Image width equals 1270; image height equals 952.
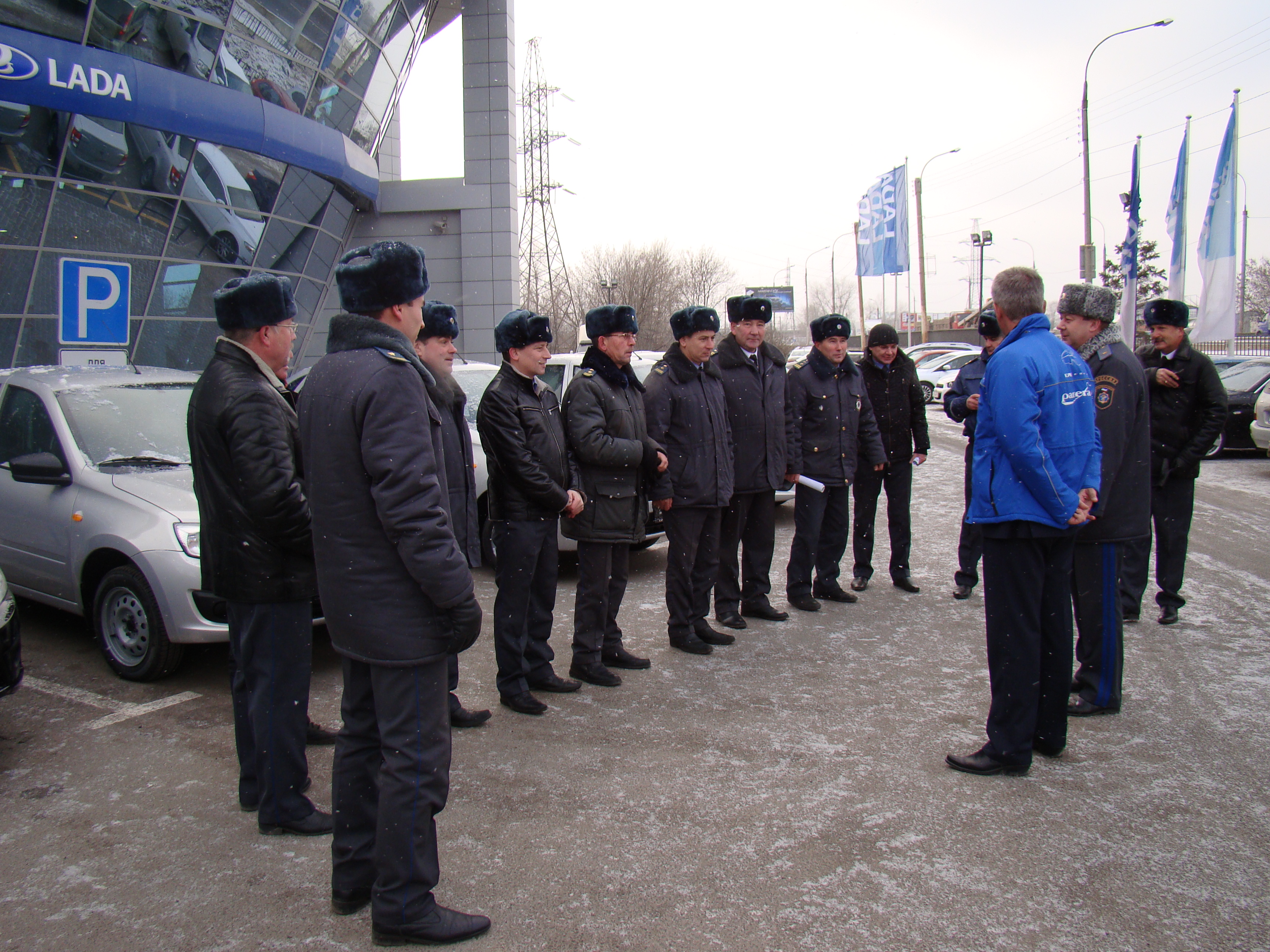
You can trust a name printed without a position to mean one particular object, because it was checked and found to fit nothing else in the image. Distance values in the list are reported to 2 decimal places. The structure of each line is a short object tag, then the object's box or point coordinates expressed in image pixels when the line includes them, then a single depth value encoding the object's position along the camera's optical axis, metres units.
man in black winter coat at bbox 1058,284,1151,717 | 4.46
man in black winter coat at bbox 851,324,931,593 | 6.98
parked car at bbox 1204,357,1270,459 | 14.27
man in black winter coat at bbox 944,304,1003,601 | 6.57
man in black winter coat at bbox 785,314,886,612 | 6.58
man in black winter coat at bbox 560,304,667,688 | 4.94
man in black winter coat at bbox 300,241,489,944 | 2.50
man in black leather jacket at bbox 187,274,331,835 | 3.34
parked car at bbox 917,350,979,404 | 29.39
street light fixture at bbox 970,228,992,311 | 62.56
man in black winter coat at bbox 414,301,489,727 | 4.37
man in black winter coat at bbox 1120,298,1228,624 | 5.95
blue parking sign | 8.97
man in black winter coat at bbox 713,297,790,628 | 6.11
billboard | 81.75
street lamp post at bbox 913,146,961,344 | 36.22
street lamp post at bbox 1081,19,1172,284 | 21.86
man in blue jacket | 3.70
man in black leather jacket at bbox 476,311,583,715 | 4.55
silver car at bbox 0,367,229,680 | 4.70
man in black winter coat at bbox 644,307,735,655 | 5.61
